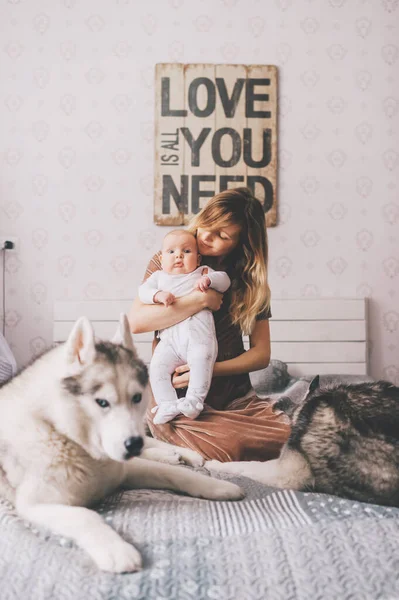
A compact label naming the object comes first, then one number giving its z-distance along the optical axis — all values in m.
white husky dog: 0.98
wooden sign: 3.72
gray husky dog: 1.13
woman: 1.62
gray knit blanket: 0.79
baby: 1.62
